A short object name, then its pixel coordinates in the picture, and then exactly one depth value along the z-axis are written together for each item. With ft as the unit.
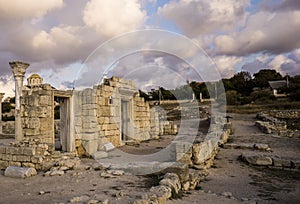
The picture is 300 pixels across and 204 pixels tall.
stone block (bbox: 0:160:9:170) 26.72
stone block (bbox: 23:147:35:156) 25.17
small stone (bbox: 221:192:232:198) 18.91
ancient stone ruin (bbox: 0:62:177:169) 26.89
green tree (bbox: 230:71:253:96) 169.99
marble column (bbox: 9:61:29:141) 32.83
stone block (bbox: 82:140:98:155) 33.57
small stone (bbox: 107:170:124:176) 21.65
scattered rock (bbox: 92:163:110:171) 23.76
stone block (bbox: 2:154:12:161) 26.57
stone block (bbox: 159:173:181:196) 17.54
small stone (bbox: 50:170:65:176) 22.12
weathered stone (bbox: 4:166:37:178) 22.03
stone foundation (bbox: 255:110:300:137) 53.67
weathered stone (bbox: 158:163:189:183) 20.18
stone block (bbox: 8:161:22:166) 25.96
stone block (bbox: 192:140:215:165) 25.11
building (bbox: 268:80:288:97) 152.92
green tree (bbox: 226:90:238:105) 133.90
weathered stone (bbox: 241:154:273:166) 28.58
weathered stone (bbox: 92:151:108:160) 31.63
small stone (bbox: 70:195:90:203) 14.80
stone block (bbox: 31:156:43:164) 25.02
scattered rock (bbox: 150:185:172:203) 15.48
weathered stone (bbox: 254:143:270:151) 36.14
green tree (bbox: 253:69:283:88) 181.16
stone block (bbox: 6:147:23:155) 26.01
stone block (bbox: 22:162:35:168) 25.19
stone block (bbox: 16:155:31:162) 25.48
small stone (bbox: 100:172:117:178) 20.90
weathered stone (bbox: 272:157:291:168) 27.46
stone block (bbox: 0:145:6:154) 26.96
